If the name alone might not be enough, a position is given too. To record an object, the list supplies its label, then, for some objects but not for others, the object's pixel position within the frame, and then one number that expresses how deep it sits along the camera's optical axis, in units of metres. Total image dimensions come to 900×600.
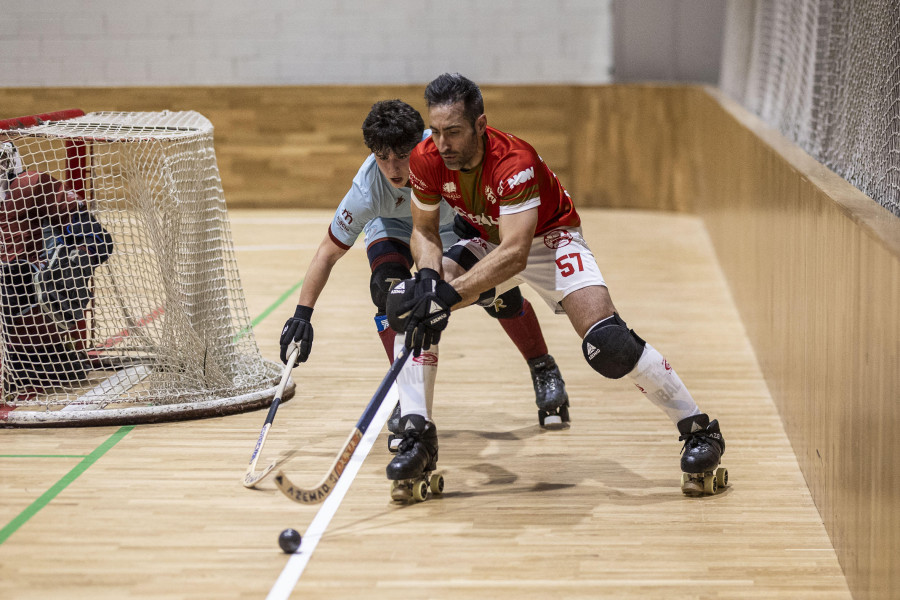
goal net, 9.27
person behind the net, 9.47
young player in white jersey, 7.77
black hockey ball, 6.39
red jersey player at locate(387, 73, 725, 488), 6.82
